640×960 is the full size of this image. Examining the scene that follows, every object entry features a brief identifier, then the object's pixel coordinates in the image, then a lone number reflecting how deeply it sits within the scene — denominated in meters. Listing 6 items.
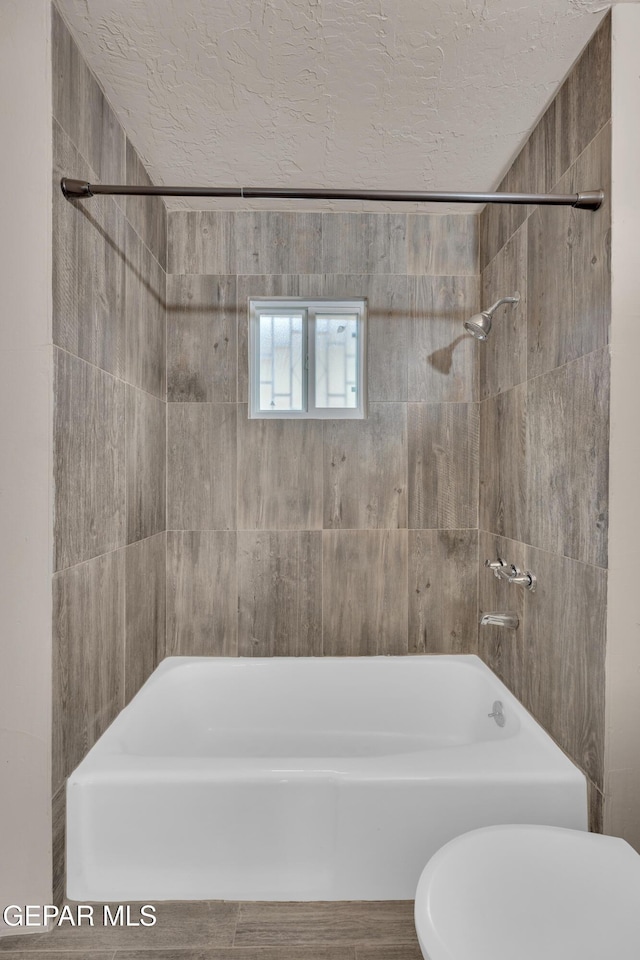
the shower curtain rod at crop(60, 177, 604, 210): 1.38
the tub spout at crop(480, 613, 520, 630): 1.91
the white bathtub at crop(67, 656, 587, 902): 1.42
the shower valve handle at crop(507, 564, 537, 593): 1.76
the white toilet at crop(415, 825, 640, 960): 1.03
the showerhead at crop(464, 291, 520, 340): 1.90
